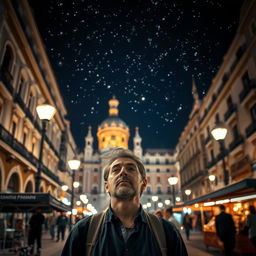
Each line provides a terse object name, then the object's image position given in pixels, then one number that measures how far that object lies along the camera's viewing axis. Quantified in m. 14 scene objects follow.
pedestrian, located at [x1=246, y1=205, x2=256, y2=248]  7.44
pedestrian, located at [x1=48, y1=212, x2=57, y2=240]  17.48
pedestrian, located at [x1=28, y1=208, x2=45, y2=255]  9.55
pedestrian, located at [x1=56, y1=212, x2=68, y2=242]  16.05
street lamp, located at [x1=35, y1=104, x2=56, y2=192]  8.25
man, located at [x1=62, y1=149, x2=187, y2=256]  1.84
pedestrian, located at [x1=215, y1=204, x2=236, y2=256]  7.04
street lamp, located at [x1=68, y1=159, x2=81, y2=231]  11.65
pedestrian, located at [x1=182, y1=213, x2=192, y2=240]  16.99
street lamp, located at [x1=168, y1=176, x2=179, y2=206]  14.29
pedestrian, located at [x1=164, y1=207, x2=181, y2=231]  8.07
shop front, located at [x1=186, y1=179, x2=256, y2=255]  9.04
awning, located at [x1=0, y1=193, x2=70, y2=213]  10.29
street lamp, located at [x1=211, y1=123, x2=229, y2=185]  8.56
